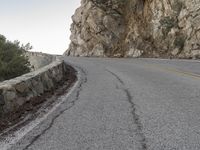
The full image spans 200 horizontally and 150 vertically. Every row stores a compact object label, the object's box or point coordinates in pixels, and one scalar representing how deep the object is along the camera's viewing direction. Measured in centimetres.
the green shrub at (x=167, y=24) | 1836
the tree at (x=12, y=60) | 1047
